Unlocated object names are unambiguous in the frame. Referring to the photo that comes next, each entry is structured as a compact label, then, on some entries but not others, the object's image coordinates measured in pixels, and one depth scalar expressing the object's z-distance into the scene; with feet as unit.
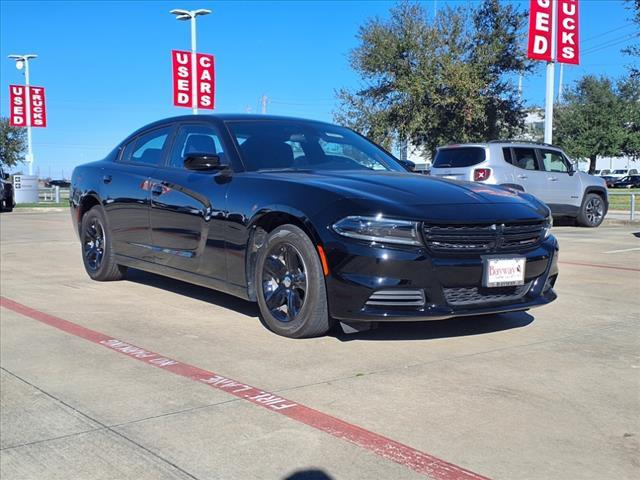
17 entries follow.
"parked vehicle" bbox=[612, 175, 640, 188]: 196.20
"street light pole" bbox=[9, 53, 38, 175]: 111.24
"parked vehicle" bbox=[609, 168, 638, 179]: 227.36
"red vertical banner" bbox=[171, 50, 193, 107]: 75.51
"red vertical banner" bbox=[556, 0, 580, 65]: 60.52
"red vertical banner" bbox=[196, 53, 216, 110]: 77.00
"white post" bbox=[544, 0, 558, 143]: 64.39
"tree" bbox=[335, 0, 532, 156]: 85.81
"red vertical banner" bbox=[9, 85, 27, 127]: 103.81
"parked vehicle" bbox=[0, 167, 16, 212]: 73.41
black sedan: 13.60
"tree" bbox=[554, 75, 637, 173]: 170.19
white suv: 43.91
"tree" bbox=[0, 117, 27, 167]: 229.45
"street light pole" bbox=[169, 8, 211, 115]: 76.48
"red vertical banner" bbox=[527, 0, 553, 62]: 59.52
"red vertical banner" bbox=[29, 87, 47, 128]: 105.40
